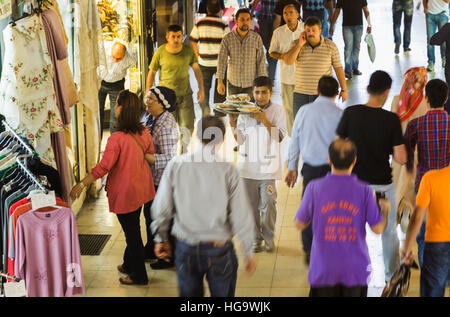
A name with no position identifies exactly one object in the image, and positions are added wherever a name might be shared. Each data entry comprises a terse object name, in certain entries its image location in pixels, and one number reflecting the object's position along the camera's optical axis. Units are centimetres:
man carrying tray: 1051
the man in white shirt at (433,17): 2207
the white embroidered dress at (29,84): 906
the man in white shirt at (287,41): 1527
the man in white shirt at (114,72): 1483
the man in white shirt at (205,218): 744
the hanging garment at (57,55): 961
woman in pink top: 946
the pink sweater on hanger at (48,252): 805
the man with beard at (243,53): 1520
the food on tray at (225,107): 1264
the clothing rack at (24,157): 833
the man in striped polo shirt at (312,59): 1347
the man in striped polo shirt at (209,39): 1656
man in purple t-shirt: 719
